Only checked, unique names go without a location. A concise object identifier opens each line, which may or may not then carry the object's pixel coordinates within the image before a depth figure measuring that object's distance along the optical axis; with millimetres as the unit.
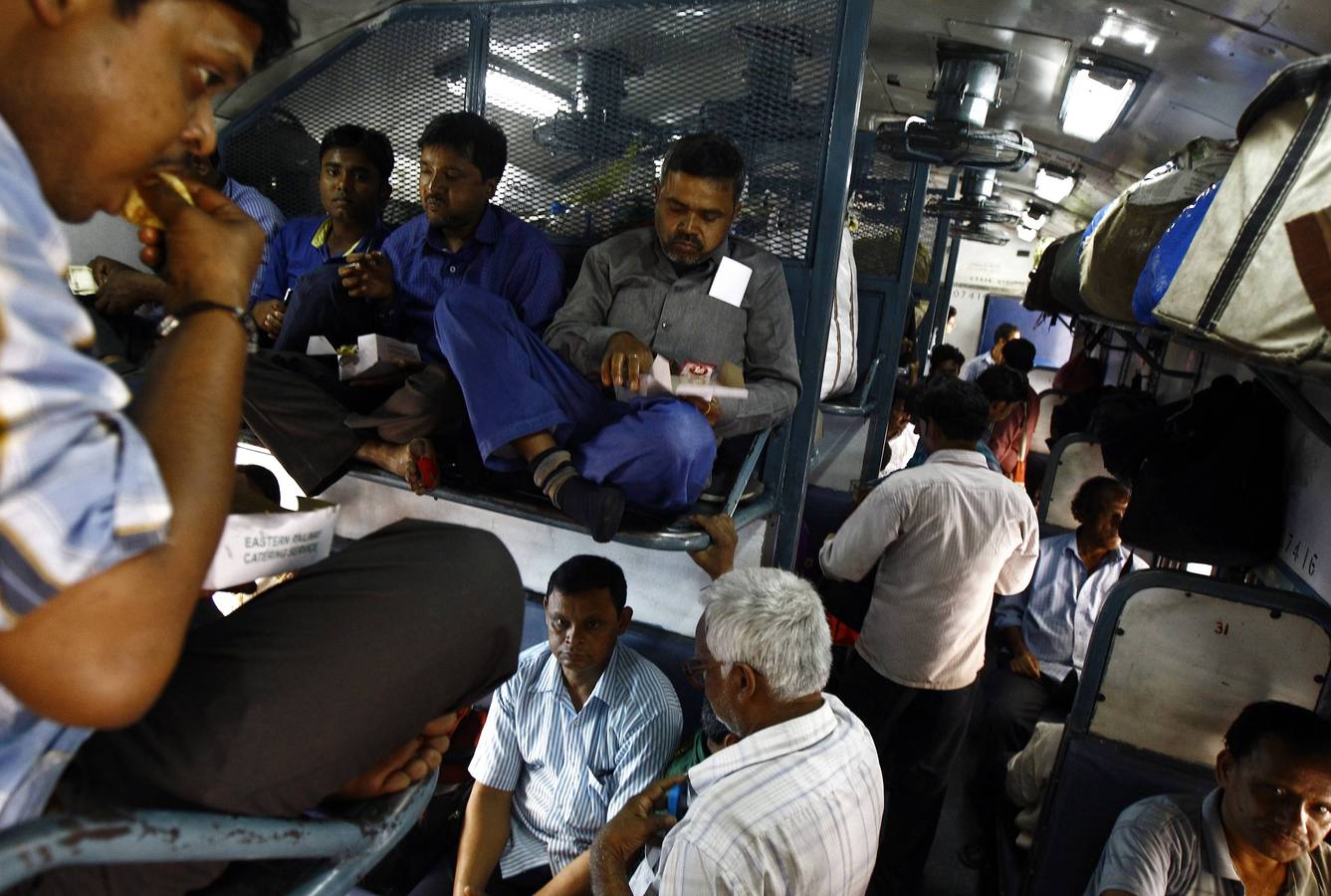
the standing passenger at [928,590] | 3406
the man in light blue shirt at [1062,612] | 4203
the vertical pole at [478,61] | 3344
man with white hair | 1779
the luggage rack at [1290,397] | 2100
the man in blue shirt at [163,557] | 633
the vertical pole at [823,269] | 2730
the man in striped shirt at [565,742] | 2834
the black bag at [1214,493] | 2883
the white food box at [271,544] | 1066
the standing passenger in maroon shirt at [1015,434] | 6559
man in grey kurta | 2225
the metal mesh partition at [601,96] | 2891
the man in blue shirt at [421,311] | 2439
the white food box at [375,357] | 2479
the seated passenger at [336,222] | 3285
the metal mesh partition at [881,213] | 5302
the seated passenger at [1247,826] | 2150
